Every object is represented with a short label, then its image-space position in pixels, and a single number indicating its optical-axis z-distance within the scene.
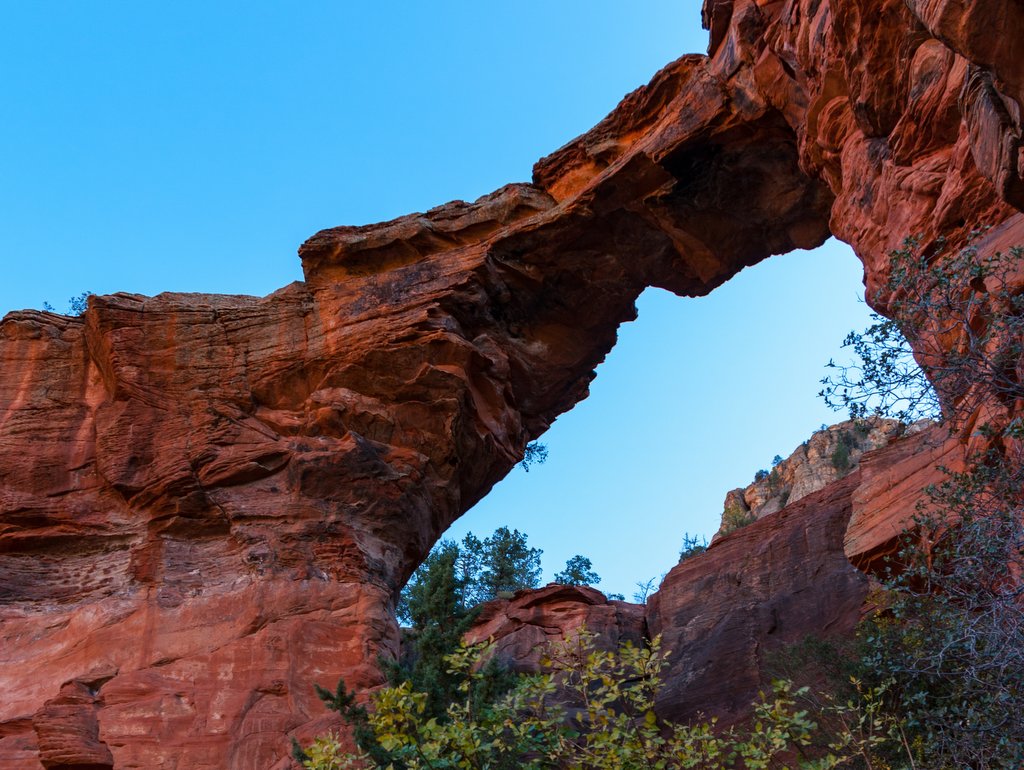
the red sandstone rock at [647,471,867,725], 22.77
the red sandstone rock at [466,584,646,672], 25.45
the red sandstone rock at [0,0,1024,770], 17.14
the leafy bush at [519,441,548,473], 35.76
